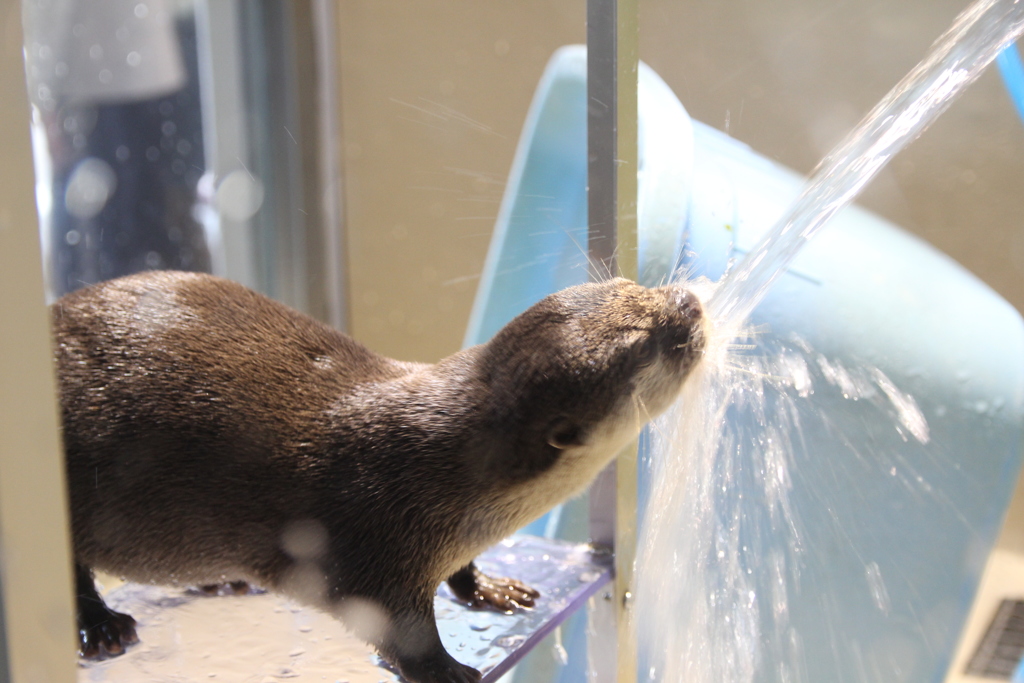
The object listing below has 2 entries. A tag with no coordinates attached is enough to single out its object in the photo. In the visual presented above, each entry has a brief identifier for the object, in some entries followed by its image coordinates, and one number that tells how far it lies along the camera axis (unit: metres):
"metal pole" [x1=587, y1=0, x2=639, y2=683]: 0.97
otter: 0.82
